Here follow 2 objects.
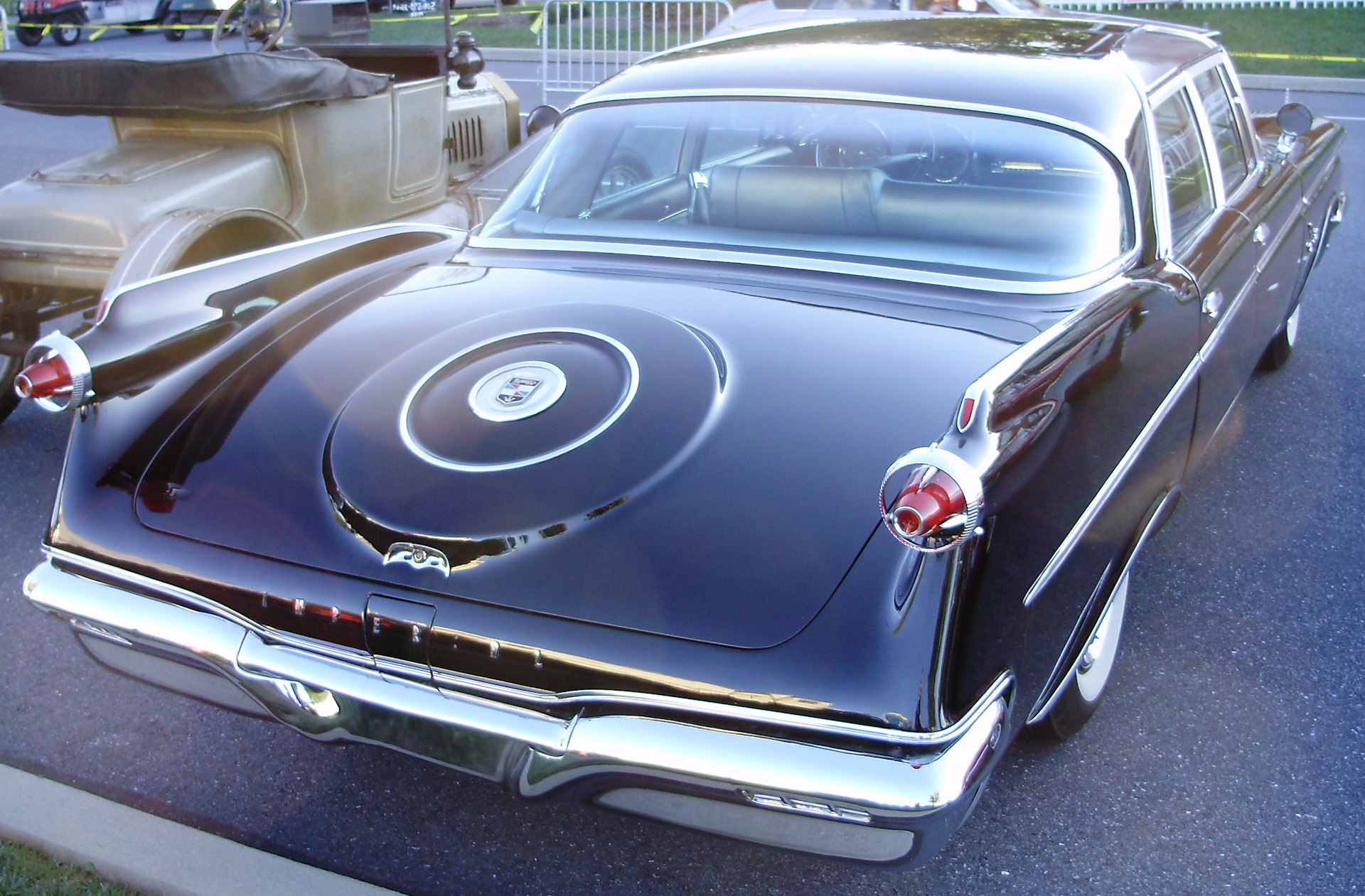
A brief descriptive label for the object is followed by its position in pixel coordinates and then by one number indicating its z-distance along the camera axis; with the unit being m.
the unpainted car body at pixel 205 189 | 3.81
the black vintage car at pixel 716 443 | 1.68
